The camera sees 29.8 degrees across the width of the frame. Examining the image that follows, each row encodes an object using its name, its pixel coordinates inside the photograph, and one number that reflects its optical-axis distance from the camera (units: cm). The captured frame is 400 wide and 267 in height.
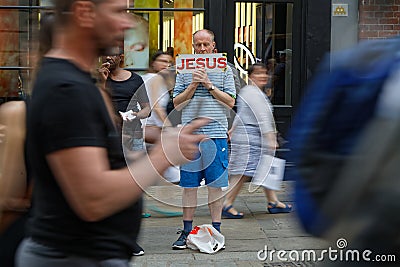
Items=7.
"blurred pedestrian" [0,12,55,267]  311
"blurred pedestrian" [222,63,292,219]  683
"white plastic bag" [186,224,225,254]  691
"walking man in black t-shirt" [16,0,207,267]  229
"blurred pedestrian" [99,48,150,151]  735
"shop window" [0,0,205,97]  1005
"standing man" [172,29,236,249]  665
